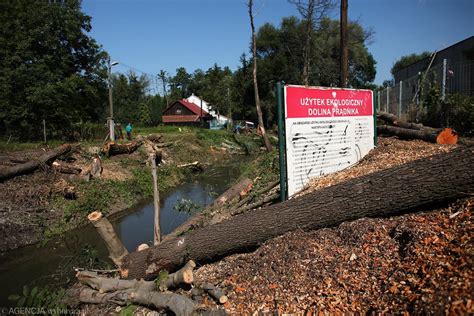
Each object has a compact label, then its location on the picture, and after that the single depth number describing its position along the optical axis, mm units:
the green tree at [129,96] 61359
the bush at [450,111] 11609
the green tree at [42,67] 22875
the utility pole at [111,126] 23466
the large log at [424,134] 8602
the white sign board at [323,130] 5699
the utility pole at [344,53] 13484
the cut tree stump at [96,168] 13786
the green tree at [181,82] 97688
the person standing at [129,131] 28078
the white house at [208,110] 65888
